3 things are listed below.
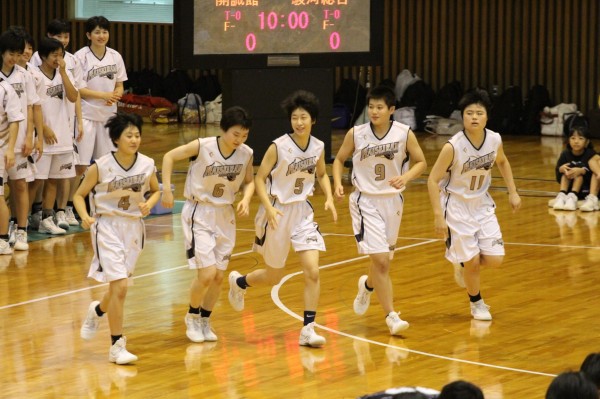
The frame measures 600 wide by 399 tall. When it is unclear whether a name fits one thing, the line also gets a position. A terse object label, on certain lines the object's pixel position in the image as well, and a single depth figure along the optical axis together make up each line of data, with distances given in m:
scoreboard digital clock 24.38
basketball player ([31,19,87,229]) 20.18
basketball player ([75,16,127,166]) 20.84
